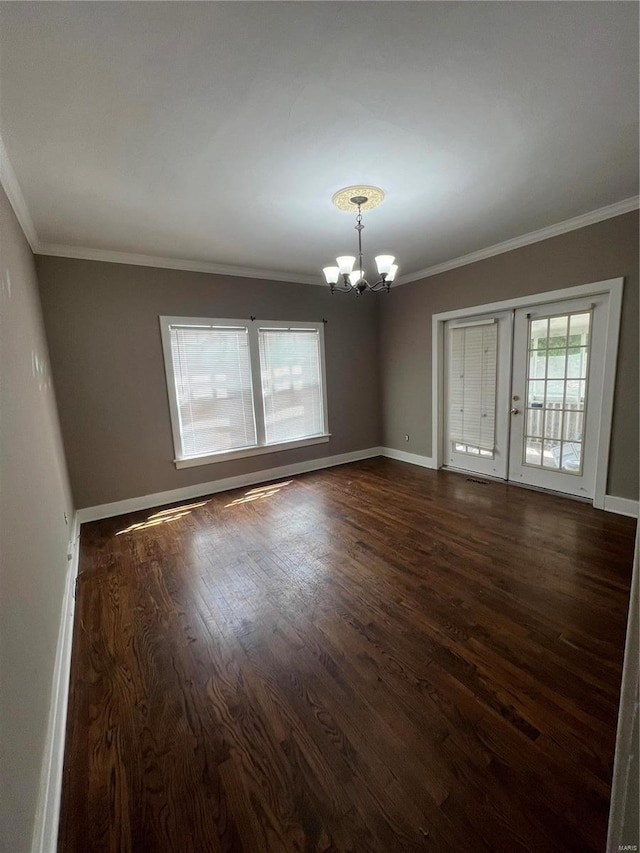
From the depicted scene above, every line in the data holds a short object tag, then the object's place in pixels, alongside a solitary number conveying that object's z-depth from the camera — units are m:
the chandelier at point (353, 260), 2.41
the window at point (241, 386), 3.88
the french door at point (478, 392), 3.93
